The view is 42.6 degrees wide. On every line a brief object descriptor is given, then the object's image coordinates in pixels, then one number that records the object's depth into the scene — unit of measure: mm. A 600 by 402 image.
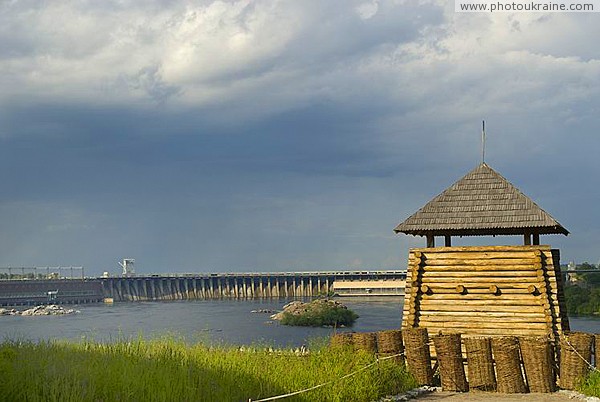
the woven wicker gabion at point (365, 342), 17891
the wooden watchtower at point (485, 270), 20047
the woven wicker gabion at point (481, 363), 16969
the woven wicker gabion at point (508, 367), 16750
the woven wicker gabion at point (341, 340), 17703
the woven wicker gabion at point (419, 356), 17656
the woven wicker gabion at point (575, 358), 16688
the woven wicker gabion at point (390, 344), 17984
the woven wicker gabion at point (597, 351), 16500
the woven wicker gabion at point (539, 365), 16781
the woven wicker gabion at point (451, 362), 17141
